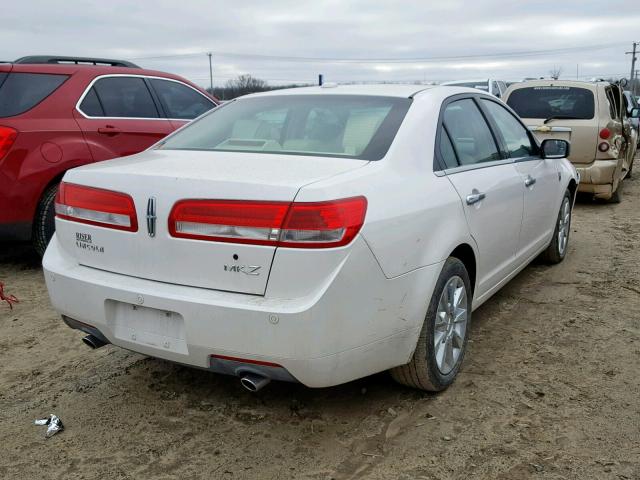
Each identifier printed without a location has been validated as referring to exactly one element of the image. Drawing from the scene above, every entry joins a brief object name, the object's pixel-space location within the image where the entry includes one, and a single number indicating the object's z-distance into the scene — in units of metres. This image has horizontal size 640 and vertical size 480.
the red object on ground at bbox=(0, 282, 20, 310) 4.57
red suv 5.03
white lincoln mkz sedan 2.41
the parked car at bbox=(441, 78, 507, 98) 13.47
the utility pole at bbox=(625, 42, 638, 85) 62.89
